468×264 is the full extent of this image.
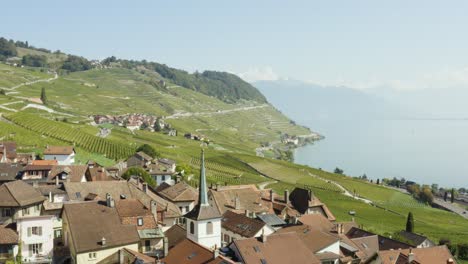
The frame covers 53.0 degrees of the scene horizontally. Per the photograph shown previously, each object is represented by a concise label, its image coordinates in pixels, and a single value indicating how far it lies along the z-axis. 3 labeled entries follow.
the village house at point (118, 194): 47.16
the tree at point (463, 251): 70.31
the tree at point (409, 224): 75.25
